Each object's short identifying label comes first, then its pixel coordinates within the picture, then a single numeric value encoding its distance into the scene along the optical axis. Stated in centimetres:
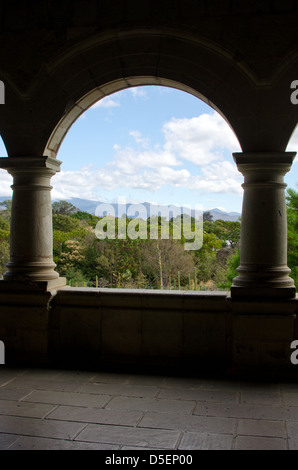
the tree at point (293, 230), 686
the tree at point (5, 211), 859
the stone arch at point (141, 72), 328
